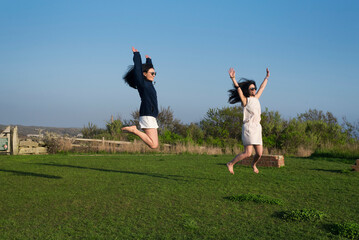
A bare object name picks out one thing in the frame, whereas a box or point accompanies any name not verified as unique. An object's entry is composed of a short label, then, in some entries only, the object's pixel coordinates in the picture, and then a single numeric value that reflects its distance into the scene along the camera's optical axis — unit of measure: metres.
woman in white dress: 7.68
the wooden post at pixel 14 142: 19.56
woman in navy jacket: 7.06
